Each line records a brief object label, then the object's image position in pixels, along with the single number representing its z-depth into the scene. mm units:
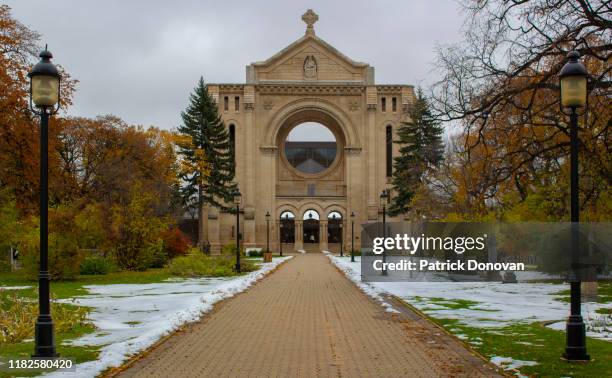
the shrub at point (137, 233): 34938
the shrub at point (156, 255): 36281
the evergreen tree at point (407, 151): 60250
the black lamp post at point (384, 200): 32744
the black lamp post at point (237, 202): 34625
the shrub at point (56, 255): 27422
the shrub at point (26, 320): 12023
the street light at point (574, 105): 10156
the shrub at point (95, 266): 33000
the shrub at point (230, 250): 42328
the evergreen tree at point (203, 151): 66250
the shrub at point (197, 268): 32375
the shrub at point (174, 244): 44075
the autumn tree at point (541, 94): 15805
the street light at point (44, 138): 10219
